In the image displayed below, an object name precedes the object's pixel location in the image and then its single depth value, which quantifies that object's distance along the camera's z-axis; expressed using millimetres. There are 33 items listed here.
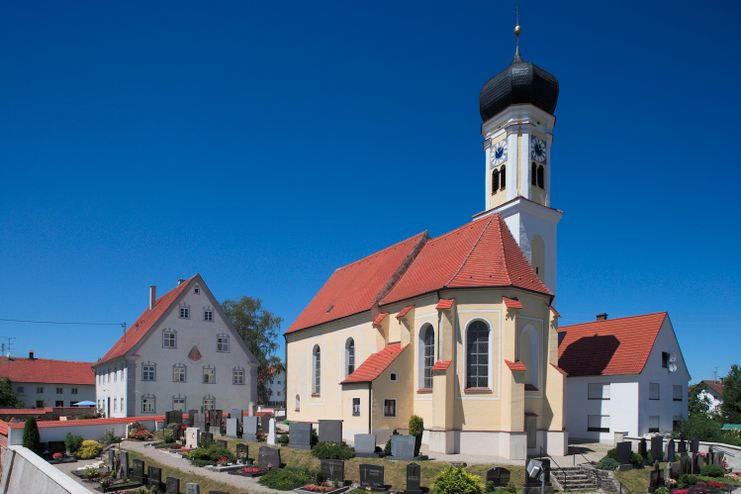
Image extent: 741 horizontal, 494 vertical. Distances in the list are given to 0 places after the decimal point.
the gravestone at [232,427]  34625
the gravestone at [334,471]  24031
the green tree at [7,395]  61000
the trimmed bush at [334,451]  26734
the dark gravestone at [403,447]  25984
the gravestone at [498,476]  22703
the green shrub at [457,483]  20812
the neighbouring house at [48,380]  70625
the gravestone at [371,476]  23016
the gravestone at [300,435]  29312
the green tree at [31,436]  29625
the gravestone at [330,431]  28812
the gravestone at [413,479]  22094
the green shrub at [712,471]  27234
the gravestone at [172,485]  22750
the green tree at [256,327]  63031
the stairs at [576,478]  24141
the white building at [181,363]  45094
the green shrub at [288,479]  23281
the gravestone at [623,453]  26594
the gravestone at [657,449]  28172
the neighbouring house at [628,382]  34312
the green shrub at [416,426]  29028
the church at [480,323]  28484
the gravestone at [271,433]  31562
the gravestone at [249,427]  33281
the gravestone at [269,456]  26422
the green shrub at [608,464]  26141
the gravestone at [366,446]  26922
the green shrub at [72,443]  31719
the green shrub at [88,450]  30938
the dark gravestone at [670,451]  28219
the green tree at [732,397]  49062
